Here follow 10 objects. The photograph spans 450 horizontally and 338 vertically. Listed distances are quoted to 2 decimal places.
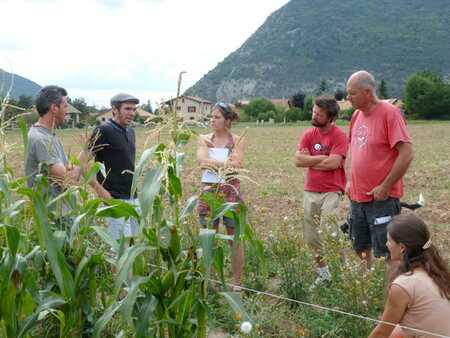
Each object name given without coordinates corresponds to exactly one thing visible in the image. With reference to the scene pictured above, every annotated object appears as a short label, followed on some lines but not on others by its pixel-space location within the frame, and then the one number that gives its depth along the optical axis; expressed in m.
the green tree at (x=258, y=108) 81.25
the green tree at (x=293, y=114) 65.96
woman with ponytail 2.73
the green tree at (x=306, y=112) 63.97
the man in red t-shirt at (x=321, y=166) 4.80
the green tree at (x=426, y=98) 61.66
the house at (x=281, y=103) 96.55
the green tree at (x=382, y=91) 80.66
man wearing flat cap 4.61
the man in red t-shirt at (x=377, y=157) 4.07
